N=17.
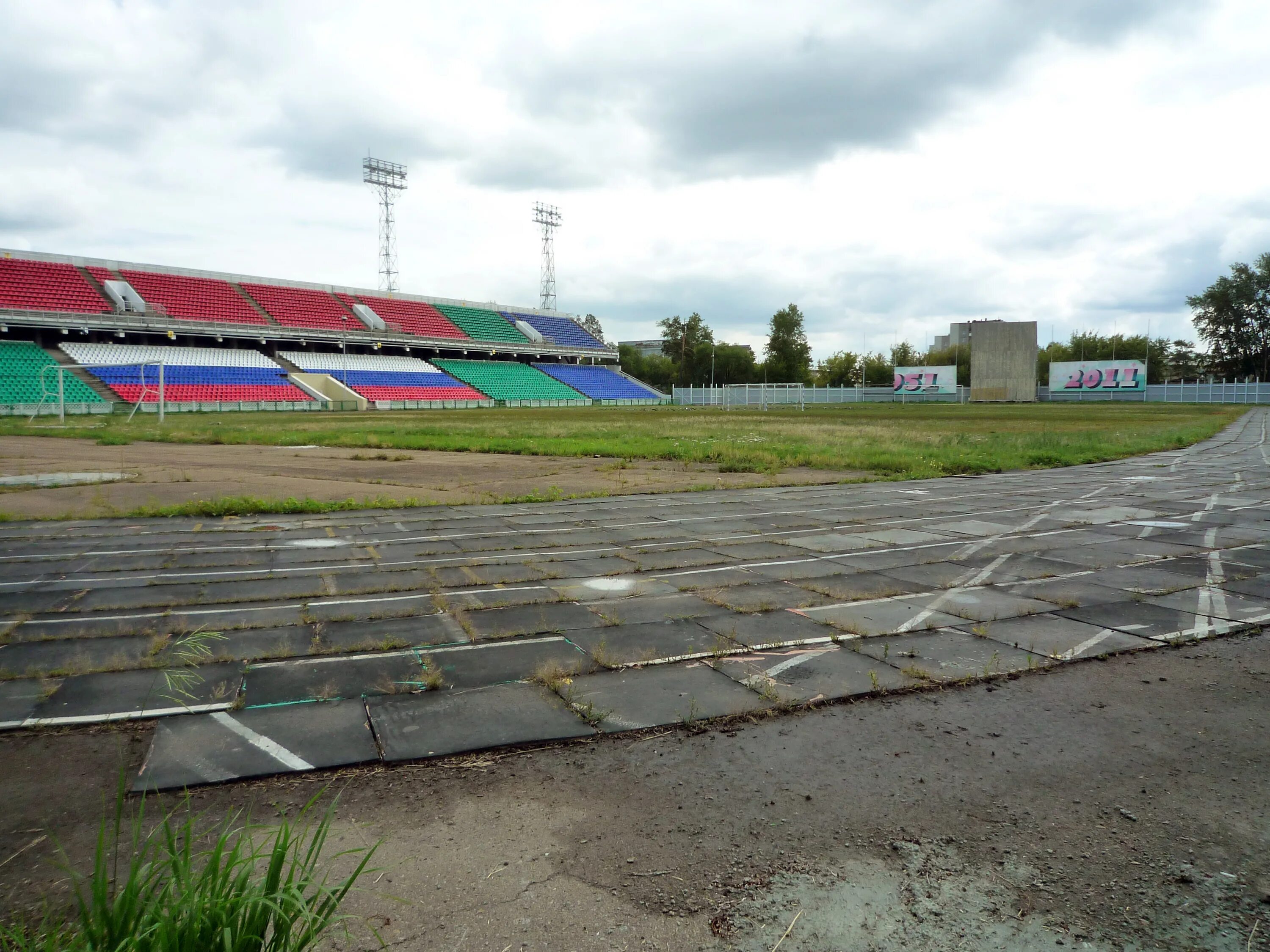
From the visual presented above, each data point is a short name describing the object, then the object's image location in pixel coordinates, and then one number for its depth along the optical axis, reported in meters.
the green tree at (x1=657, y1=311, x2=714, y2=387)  117.31
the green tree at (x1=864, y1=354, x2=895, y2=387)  108.25
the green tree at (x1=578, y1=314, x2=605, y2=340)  147.38
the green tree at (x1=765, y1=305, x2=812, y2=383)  115.25
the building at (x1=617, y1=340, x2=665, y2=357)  161.96
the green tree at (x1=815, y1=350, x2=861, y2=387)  115.31
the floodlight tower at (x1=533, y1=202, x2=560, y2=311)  91.31
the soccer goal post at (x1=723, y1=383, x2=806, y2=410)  83.32
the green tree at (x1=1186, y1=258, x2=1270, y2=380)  89.44
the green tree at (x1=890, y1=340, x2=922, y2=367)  121.62
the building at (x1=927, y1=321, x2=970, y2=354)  140.88
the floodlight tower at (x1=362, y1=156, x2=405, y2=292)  78.12
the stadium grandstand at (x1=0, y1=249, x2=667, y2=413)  50.09
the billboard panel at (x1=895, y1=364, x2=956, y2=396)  86.00
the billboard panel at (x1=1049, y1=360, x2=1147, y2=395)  77.19
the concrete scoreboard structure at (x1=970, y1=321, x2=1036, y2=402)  77.00
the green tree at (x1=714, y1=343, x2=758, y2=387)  116.19
